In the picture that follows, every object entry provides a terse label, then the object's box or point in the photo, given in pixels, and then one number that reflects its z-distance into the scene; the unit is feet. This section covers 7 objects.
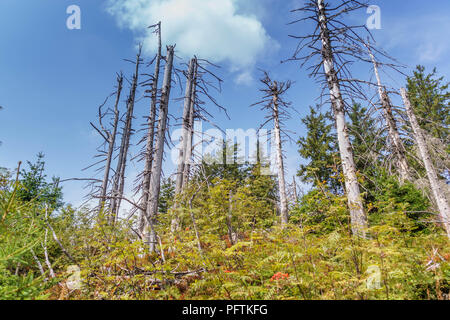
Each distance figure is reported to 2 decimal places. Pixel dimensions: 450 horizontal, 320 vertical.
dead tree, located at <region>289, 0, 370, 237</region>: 18.08
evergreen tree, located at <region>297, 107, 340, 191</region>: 74.49
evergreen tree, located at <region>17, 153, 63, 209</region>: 54.19
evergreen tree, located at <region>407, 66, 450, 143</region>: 74.38
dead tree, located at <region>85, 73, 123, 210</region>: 37.34
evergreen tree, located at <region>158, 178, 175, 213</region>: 75.04
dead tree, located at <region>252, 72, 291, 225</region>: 40.14
